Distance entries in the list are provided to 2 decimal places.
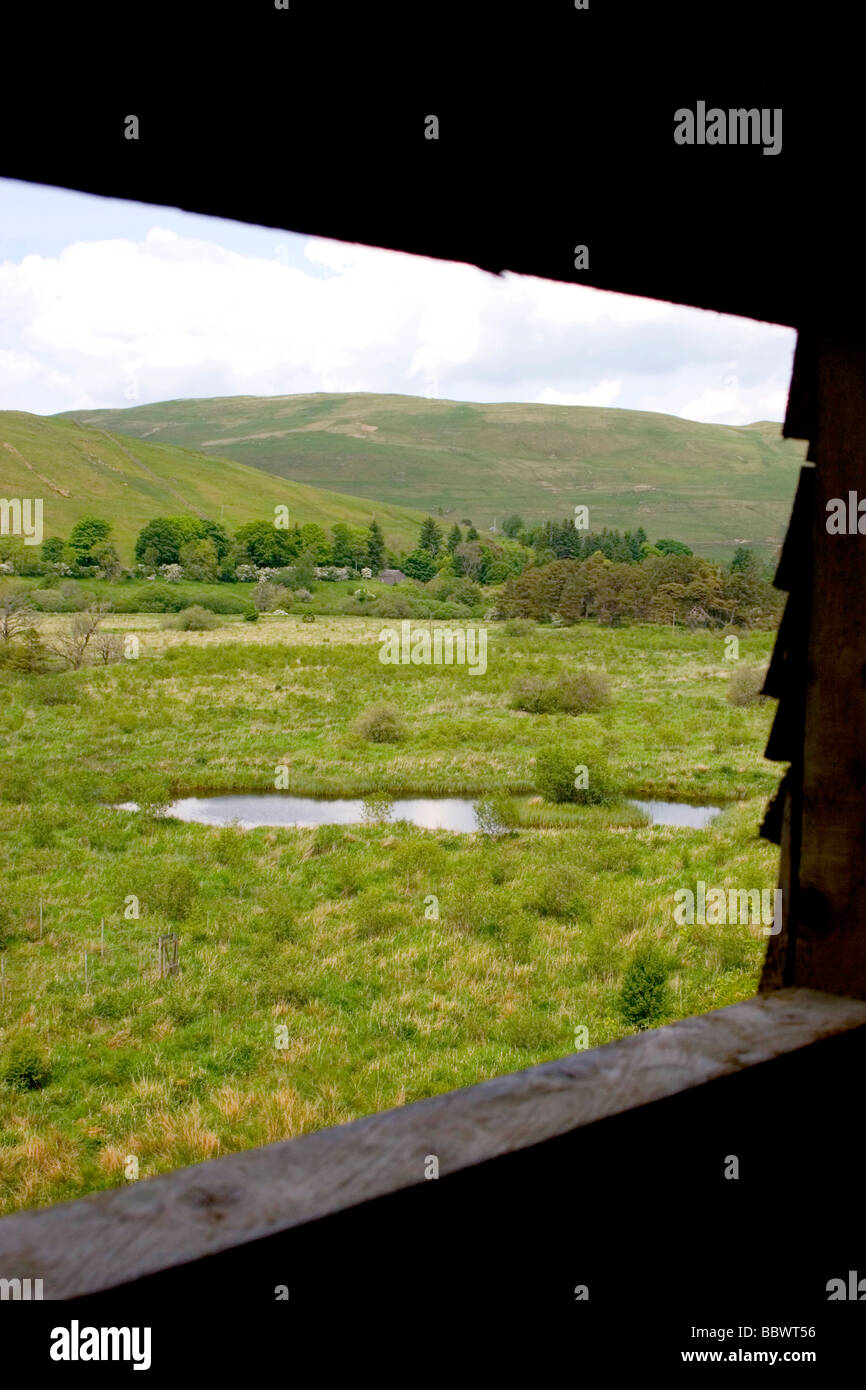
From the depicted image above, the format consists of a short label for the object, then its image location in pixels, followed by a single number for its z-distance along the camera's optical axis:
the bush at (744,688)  38.56
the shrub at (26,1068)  12.23
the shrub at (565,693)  40.57
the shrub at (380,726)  35.94
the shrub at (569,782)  27.62
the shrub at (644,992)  13.38
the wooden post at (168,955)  16.10
